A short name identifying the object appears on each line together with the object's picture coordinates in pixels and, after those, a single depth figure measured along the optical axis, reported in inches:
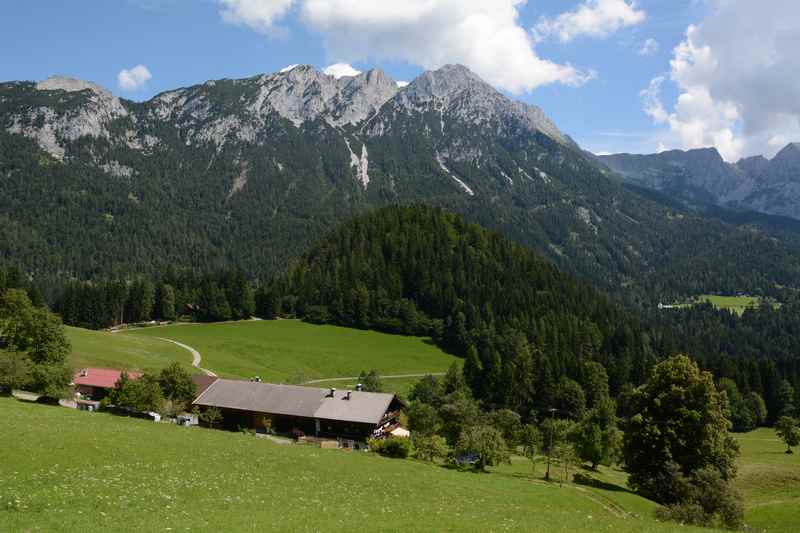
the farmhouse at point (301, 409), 2610.7
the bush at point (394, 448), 2161.7
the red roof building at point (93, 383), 2768.2
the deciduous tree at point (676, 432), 1939.0
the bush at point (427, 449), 2164.1
